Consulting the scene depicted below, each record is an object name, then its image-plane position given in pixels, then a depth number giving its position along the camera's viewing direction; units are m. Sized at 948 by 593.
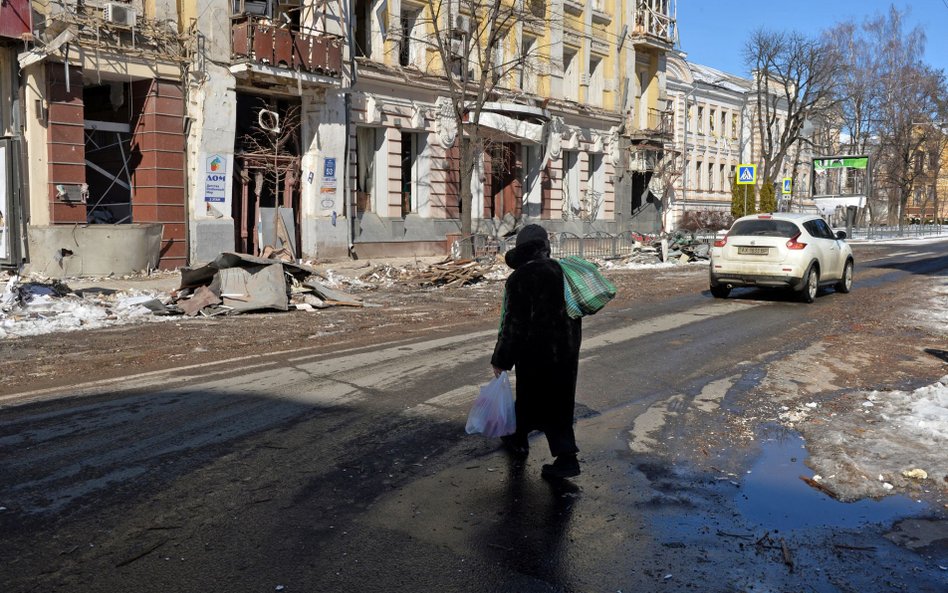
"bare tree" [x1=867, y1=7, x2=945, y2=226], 62.03
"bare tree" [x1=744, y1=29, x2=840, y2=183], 53.09
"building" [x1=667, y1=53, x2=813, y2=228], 55.12
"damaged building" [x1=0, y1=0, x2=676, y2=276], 19.16
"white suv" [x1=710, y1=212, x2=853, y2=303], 15.72
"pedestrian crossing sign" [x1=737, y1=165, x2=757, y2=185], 32.31
